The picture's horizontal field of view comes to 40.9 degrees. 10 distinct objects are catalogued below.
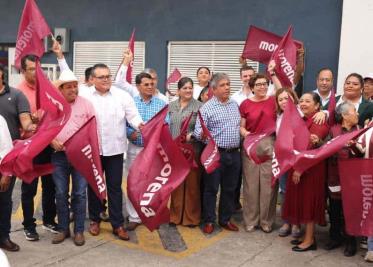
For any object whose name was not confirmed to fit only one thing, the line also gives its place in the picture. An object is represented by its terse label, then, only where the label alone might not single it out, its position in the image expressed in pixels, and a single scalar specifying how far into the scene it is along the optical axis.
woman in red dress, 5.24
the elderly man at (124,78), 6.38
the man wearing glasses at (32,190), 5.49
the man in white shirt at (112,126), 5.50
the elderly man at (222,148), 5.82
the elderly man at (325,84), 6.17
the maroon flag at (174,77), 9.58
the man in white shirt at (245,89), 6.64
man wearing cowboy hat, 5.29
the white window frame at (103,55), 11.21
